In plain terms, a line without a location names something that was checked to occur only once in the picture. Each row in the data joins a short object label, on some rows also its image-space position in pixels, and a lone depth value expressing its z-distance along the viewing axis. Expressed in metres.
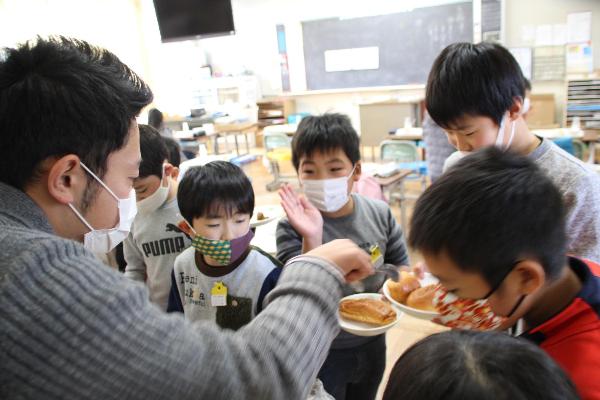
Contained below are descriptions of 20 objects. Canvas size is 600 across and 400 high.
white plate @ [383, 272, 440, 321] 1.36
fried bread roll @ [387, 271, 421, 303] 1.55
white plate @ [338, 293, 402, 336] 1.40
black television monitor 7.69
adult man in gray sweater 0.58
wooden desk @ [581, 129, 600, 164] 4.45
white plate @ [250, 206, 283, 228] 3.03
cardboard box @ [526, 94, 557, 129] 6.72
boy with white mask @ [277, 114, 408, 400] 1.64
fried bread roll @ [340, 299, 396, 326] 1.49
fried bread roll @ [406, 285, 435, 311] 1.45
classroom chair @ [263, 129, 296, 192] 5.94
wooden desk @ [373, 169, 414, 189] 4.11
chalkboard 7.25
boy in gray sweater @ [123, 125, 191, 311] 1.88
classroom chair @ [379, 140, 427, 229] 4.95
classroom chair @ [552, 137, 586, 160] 3.76
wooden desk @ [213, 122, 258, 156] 7.06
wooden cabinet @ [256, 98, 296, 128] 8.65
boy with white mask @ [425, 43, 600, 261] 1.47
